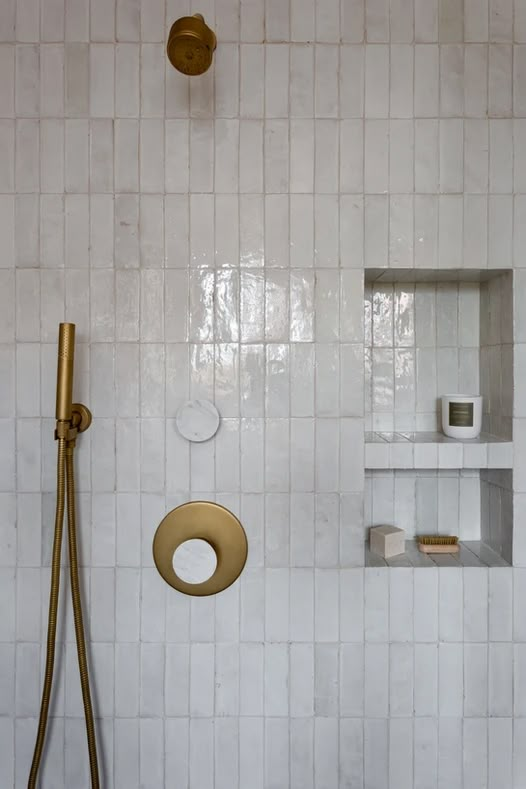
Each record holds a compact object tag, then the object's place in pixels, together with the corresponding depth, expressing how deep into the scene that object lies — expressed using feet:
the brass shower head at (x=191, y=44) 3.06
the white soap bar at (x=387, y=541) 4.01
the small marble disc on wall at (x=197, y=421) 3.70
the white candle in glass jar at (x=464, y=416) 4.02
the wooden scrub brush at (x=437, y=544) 4.10
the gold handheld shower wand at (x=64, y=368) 3.41
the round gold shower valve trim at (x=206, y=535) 3.69
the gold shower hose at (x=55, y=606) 3.42
